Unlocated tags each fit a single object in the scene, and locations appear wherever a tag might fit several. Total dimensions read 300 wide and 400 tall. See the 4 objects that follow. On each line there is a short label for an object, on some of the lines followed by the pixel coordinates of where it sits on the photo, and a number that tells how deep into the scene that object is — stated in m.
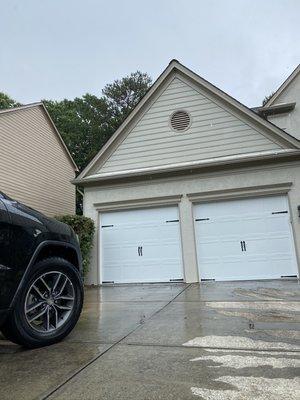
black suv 2.92
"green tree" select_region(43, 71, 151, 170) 29.77
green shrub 9.71
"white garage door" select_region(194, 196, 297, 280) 8.93
